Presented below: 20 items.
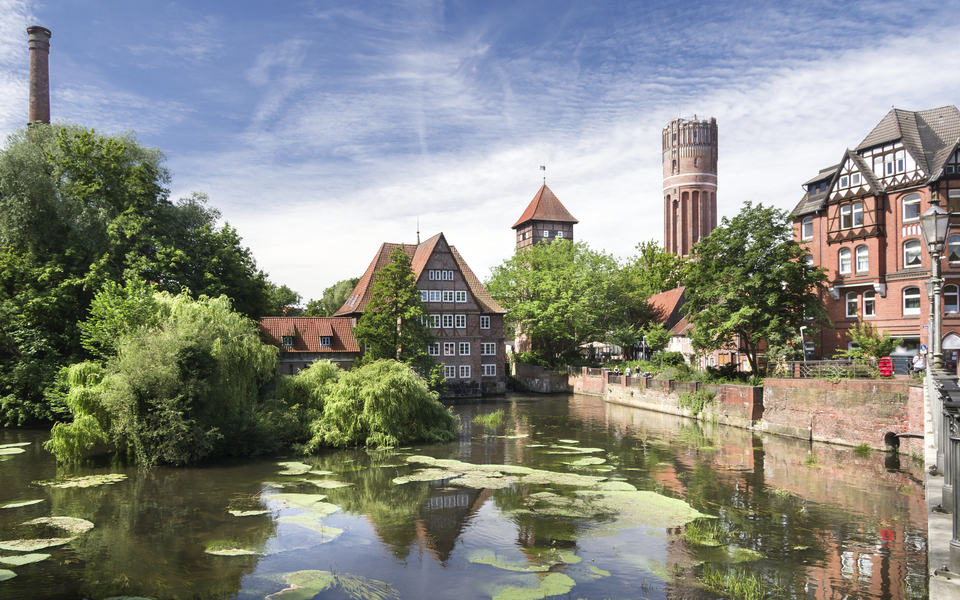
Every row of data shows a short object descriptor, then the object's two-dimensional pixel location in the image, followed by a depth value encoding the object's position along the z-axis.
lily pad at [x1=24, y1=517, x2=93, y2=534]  13.69
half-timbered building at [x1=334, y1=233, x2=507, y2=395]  48.94
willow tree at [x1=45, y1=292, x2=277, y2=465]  20.06
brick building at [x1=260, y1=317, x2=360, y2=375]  42.59
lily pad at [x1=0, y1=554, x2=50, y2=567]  11.45
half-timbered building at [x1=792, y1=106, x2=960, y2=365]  31.16
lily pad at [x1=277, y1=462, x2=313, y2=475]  19.96
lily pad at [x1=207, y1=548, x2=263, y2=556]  12.20
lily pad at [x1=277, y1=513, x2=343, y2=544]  13.49
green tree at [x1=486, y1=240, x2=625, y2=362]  56.16
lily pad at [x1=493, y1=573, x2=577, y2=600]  10.10
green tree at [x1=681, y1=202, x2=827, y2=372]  31.56
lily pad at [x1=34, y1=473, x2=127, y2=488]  18.08
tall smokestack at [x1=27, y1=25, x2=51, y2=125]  38.69
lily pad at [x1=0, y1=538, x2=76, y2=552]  12.33
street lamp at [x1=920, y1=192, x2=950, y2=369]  10.44
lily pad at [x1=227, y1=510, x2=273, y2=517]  14.92
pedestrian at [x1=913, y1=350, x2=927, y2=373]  23.77
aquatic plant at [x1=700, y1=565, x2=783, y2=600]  10.20
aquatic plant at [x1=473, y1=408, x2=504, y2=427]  32.39
